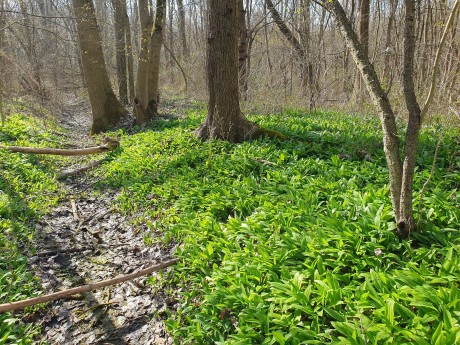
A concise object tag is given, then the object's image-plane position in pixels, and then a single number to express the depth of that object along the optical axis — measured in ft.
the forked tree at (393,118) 8.98
